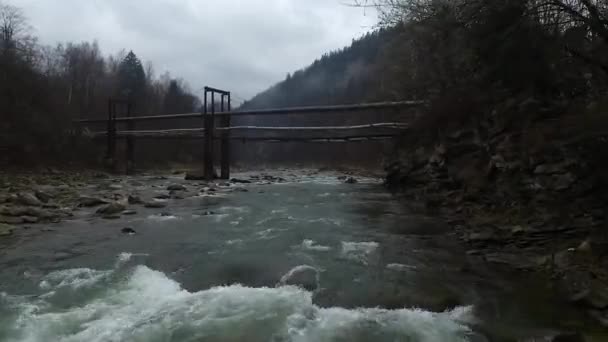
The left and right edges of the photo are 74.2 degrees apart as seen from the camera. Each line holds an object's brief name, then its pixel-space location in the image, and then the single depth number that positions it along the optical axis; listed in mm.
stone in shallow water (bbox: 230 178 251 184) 21200
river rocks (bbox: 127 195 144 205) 12266
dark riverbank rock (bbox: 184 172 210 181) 21953
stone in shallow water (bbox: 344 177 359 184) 22242
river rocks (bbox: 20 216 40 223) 9002
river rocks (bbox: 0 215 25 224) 8678
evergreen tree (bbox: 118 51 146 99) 51547
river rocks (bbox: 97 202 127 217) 10228
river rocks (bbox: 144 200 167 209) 11723
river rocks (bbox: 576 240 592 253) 4945
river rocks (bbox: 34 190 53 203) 11405
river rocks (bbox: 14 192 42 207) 10406
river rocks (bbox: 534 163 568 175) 6103
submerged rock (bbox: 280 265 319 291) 5117
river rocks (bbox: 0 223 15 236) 7770
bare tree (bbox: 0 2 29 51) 26766
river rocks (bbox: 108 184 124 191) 16267
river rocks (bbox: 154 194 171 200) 13693
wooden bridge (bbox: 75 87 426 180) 16328
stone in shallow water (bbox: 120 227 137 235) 8141
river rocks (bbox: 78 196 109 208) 11520
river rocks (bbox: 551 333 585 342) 3617
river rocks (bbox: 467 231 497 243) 6742
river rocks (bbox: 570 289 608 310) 4070
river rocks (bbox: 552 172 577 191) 5840
